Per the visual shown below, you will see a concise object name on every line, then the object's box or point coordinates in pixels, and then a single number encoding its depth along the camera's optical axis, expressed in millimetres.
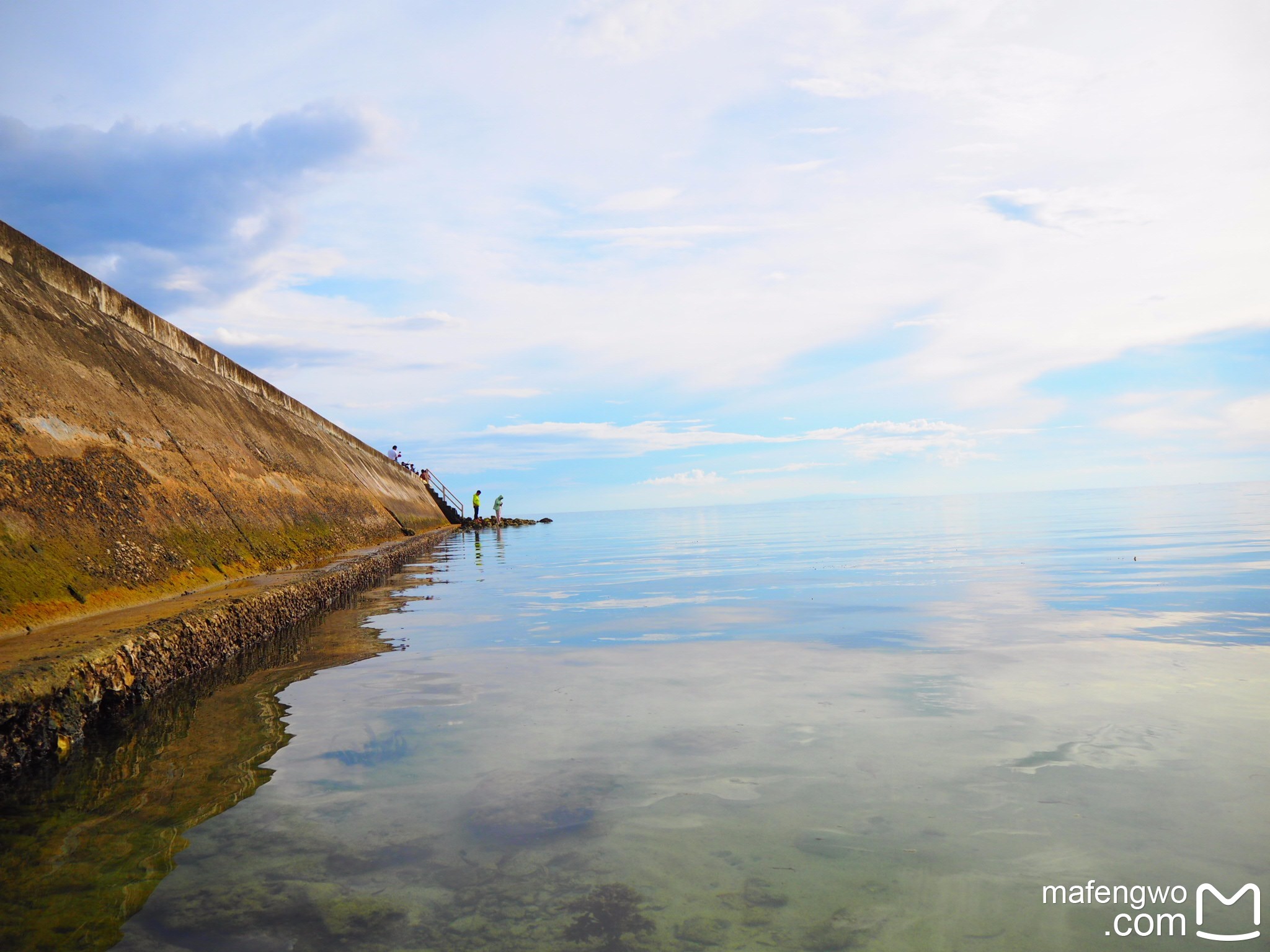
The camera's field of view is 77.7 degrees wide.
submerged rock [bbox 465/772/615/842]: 3113
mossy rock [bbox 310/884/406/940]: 2389
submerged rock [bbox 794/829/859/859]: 2879
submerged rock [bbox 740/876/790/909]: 2541
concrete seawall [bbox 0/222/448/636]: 5555
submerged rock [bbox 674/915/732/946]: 2340
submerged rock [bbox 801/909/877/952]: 2301
